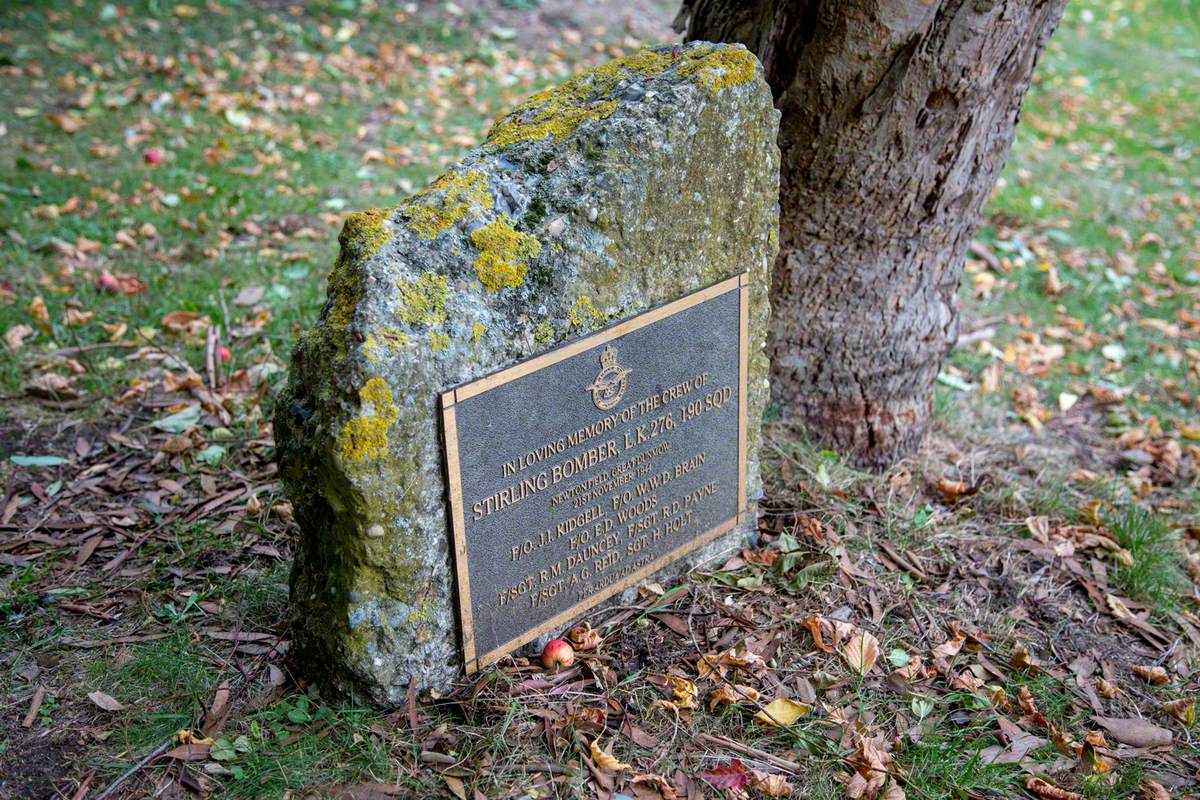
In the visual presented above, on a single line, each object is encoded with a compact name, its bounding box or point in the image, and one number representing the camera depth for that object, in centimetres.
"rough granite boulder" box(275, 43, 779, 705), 240
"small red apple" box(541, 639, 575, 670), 292
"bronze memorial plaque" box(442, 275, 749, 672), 264
